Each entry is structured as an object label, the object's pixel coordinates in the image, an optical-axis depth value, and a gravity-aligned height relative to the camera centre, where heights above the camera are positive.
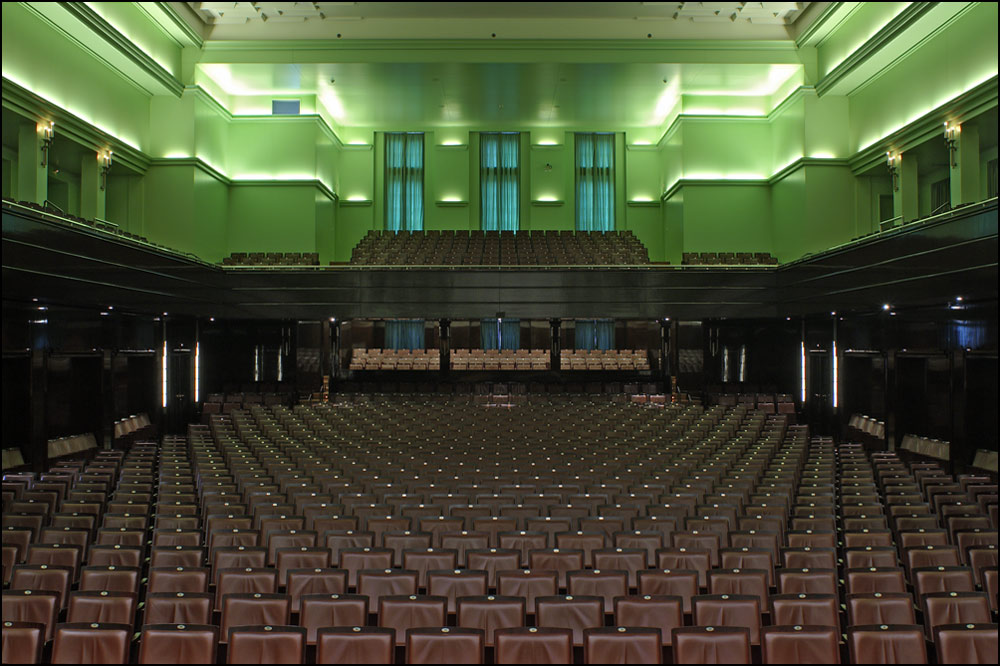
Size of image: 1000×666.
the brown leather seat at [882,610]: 4.92 -1.70
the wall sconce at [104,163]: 18.50 +4.54
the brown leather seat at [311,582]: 5.45 -1.69
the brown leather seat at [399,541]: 6.60 -1.69
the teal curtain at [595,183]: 27.42 +6.01
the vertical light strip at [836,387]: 16.97 -0.86
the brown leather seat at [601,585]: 5.48 -1.72
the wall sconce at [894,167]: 18.42 +4.43
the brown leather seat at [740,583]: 5.44 -1.69
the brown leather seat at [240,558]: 5.97 -1.67
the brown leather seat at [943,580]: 5.64 -1.73
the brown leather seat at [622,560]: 6.03 -1.69
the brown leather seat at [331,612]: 4.86 -1.70
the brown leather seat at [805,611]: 4.88 -1.69
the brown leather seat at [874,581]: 5.59 -1.72
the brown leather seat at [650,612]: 4.86 -1.69
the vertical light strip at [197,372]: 18.76 -0.60
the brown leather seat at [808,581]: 5.59 -1.72
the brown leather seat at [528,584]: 5.46 -1.71
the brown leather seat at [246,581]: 5.48 -1.70
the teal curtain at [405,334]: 24.23 +0.45
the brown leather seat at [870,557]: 6.14 -1.70
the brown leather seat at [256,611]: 4.81 -1.67
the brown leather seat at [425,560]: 6.10 -1.71
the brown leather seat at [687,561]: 6.15 -1.73
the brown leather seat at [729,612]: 4.83 -1.69
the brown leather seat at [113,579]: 5.50 -1.69
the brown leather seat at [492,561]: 6.04 -1.70
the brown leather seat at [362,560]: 6.01 -1.69
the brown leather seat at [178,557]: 5.95 -1.65
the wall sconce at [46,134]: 15.83 +4.49
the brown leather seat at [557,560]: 6.14 -1.72
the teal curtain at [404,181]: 27.25 +6.03
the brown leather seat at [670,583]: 5.48 -1.70
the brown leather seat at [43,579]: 5.46 -1.67
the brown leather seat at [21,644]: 4.14 -1.62
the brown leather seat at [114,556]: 5.96 -1.65
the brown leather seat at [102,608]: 4.77 -1.64
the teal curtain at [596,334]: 24.11 +0.46
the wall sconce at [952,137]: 15.79 +4.43
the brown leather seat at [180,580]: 5.46 -1.68
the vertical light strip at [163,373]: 16.94 -0.56
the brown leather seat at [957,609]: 4.96 -1.71
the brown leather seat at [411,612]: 4.79 -1.67
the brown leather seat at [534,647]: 4.12 -1.63
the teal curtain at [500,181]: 27.28 +6.02
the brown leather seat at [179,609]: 4.81 -1.66
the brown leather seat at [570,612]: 4.83 -1.69
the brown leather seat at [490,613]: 4.80 -1.68
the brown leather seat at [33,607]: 4.84 -1.66
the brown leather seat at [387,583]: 5.44 -1.69
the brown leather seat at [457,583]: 5.43 -1.69
